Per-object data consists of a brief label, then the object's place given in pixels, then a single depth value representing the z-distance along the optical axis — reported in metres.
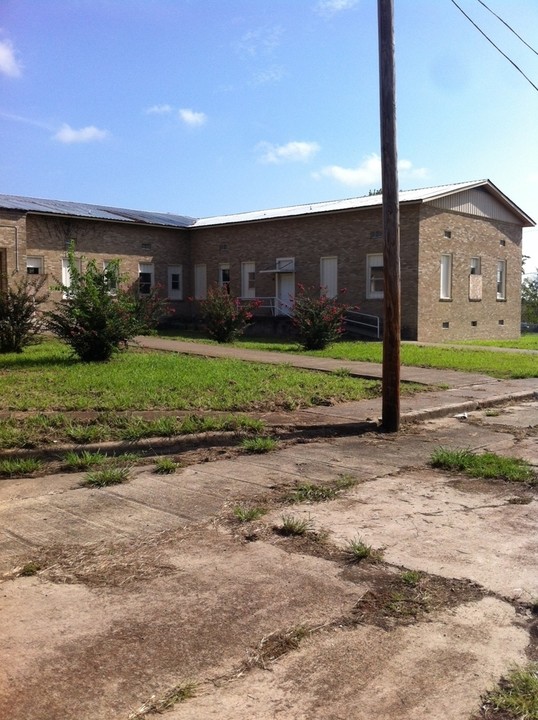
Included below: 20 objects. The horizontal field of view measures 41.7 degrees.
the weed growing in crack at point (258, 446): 8.23
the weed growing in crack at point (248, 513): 5.58
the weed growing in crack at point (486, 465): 7.02
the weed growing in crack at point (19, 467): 7.01
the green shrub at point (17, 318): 16.73
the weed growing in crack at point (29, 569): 4.43
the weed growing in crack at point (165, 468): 7.16
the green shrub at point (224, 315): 23.22
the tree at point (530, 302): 49.94
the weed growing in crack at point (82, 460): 7.28
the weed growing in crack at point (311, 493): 6.19
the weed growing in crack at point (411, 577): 4.32
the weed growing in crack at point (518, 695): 2.95
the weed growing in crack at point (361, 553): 4.74
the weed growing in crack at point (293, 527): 5.25
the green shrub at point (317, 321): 21.34
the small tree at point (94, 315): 14.97
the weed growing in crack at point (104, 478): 6.63
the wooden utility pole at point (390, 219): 9.71
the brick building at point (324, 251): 27.50
